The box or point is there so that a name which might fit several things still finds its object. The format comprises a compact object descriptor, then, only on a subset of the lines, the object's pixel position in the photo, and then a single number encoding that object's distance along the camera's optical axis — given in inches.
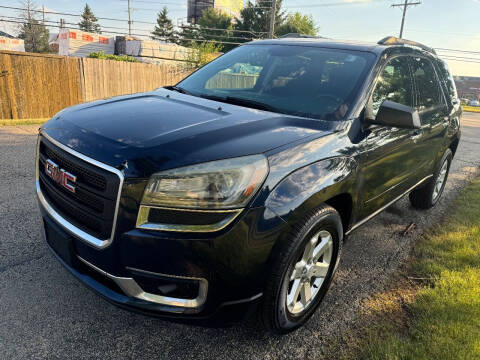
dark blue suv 71.1
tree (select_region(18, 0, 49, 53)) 2449.6
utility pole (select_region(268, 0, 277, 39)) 1121.6
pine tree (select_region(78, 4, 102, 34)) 3376.7
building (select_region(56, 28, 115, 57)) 1710.1
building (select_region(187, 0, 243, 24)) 2527.1
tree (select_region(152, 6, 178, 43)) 3366.1
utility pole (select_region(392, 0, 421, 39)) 1869.8
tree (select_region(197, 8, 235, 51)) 2309.5
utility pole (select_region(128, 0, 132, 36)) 2850.9
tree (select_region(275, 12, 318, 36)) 2358.8
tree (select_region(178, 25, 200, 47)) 2621.1
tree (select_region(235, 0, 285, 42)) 2229.3
